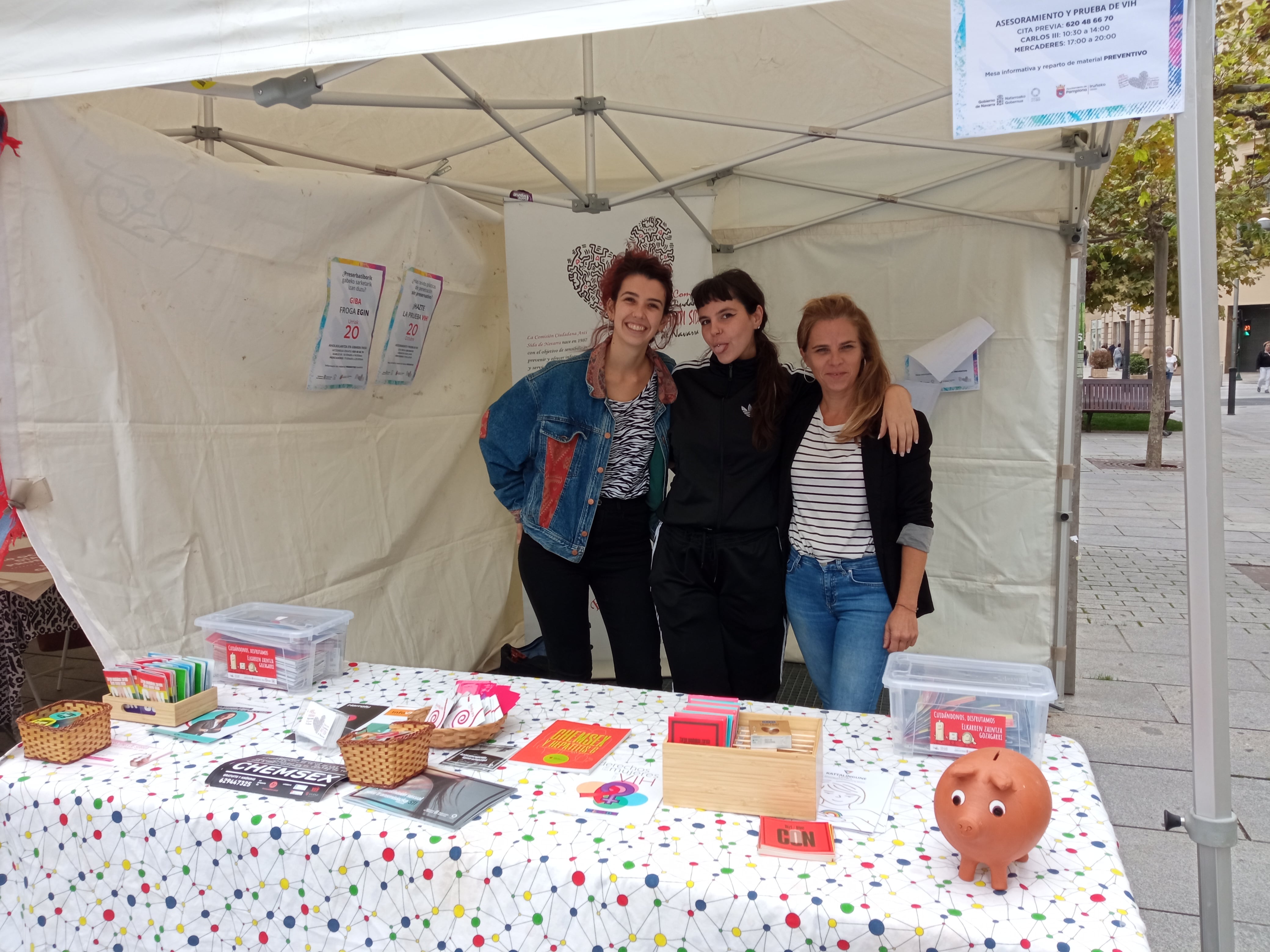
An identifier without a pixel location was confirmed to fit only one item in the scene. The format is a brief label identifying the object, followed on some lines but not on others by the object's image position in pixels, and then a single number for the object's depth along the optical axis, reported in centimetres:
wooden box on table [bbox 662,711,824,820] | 133
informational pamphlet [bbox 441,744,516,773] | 155
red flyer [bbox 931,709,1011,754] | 150
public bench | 1669
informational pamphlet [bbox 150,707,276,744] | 171
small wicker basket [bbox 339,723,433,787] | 146
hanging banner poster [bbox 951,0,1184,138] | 119
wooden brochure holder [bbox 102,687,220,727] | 175
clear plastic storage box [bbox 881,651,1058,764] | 148
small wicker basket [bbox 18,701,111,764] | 161
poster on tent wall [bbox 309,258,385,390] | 292
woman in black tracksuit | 222
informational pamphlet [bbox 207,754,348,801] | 145
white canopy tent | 190
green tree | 726
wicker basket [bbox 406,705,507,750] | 162
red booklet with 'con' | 124
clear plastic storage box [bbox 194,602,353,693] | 196
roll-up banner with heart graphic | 369
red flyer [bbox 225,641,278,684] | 197
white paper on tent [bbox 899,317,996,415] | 356
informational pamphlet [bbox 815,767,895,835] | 133
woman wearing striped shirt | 211
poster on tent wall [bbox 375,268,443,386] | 327
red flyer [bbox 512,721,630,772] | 155
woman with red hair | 242
